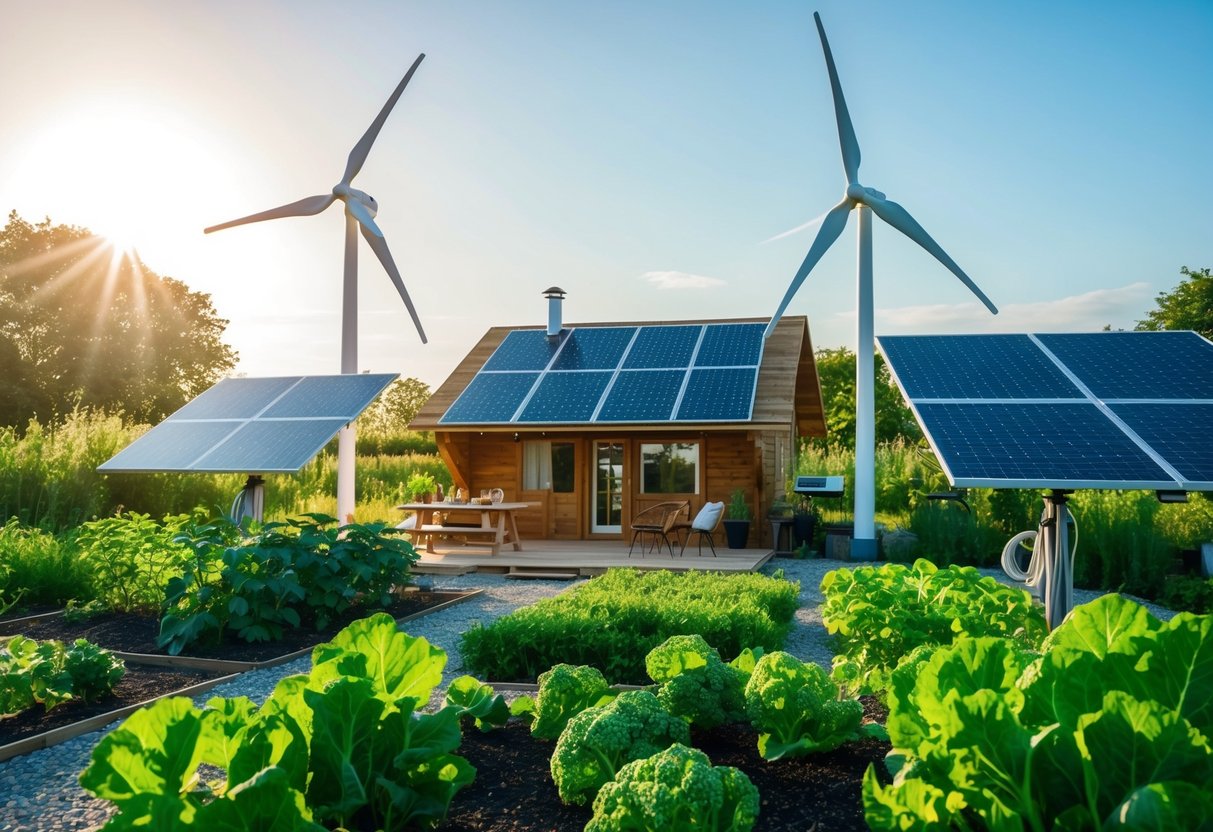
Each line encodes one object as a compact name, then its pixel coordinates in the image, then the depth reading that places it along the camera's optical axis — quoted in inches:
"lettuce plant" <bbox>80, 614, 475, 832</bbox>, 82.7
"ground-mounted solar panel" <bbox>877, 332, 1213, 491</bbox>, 259.8
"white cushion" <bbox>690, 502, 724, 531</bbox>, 519.2
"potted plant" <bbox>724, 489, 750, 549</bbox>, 571.2
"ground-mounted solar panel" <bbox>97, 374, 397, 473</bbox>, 398.0
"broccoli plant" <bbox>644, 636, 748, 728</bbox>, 132.6
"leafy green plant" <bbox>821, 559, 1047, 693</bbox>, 181.3
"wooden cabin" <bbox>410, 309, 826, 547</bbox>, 579.5
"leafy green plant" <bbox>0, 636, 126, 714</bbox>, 196.4
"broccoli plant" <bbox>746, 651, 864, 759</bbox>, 124.0
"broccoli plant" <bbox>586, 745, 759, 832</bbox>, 91.1
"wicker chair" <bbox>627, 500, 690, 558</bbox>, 512.4
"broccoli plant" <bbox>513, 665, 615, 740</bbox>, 136.0
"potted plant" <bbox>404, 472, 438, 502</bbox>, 633.6
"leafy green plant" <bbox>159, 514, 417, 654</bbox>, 267.0
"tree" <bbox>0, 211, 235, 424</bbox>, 1229.7
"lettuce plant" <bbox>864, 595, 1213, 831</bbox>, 77.9
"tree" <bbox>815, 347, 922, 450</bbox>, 1486.2
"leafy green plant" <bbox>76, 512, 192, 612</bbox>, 304.3
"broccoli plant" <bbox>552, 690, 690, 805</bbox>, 110.9
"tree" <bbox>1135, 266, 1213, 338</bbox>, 1224.8
